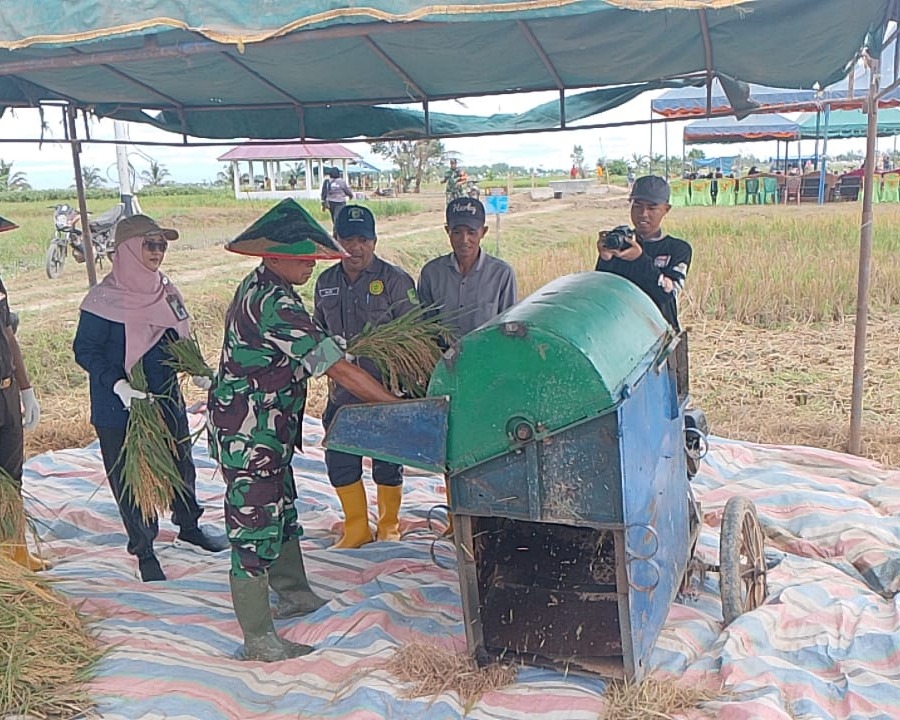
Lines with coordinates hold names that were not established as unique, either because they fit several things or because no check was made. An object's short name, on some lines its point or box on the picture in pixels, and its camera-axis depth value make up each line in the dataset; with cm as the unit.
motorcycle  1413
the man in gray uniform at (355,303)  387
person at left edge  349
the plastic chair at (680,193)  2408
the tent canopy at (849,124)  1991
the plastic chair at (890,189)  2125
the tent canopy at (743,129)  2022
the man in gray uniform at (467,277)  400
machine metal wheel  291
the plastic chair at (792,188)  2136
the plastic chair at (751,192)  2253
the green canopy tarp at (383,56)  240
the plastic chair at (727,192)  2314
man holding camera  409
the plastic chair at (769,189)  2205
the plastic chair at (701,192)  2356
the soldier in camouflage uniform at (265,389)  272
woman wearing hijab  355
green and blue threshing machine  242
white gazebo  3150
